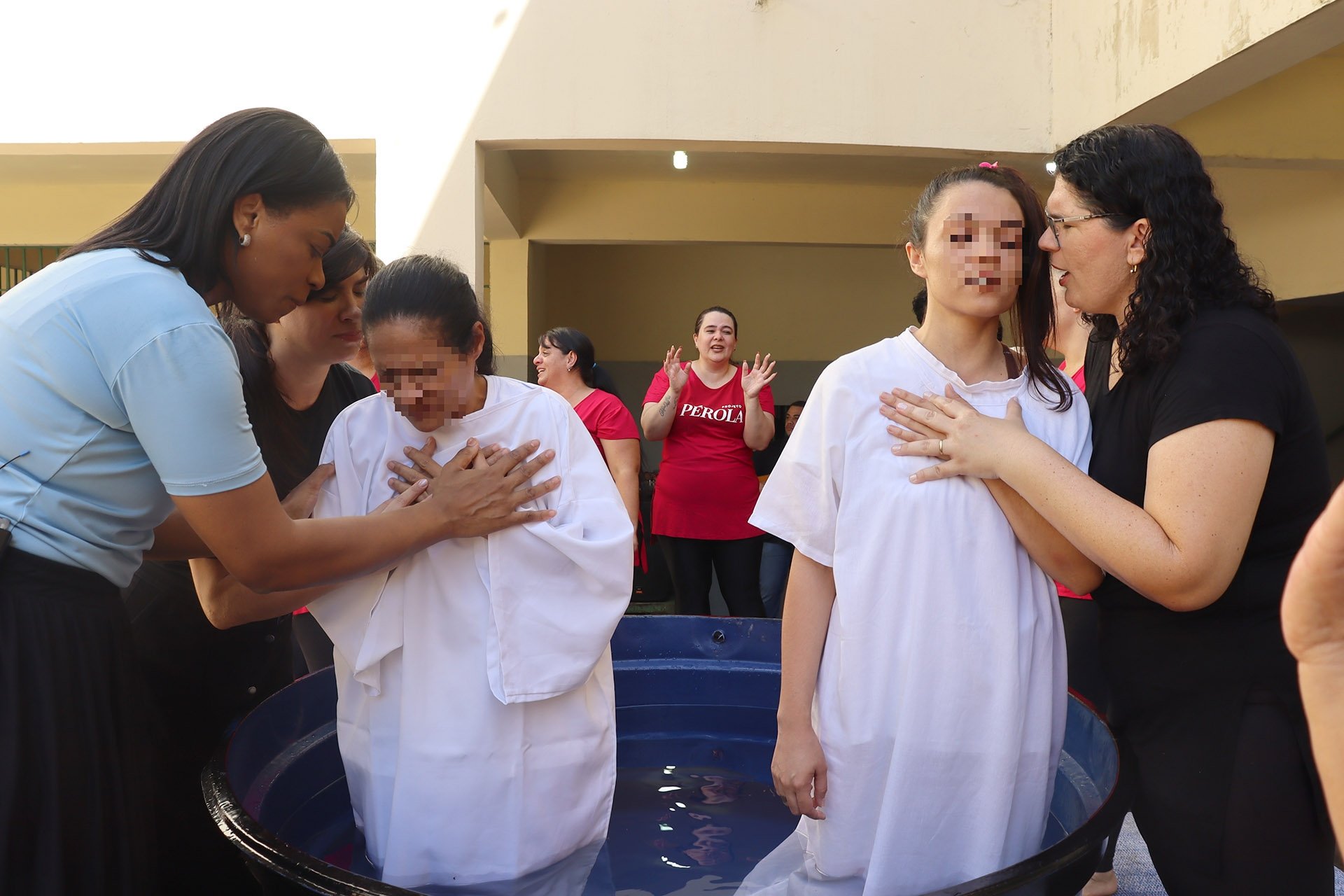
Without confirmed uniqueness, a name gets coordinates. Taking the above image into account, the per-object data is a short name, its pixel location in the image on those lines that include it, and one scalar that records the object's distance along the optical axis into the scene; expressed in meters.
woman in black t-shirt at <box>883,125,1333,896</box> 1.51
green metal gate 10.00
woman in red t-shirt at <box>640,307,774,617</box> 5.12
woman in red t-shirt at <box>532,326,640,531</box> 5.13
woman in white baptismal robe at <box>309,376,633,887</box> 1.81
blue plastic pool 1.56
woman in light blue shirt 1.41
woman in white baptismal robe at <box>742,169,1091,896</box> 1.65
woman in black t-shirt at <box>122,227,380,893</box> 2.18
